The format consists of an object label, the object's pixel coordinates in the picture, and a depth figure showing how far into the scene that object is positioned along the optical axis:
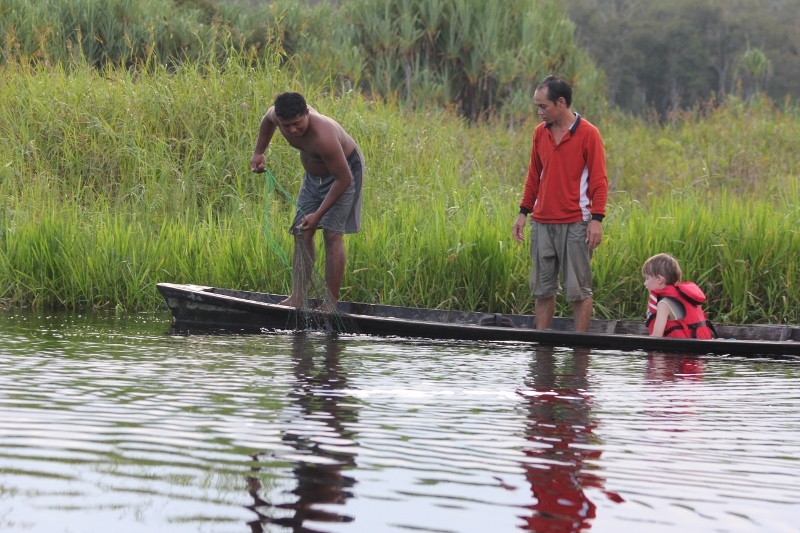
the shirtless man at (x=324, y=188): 14.70
